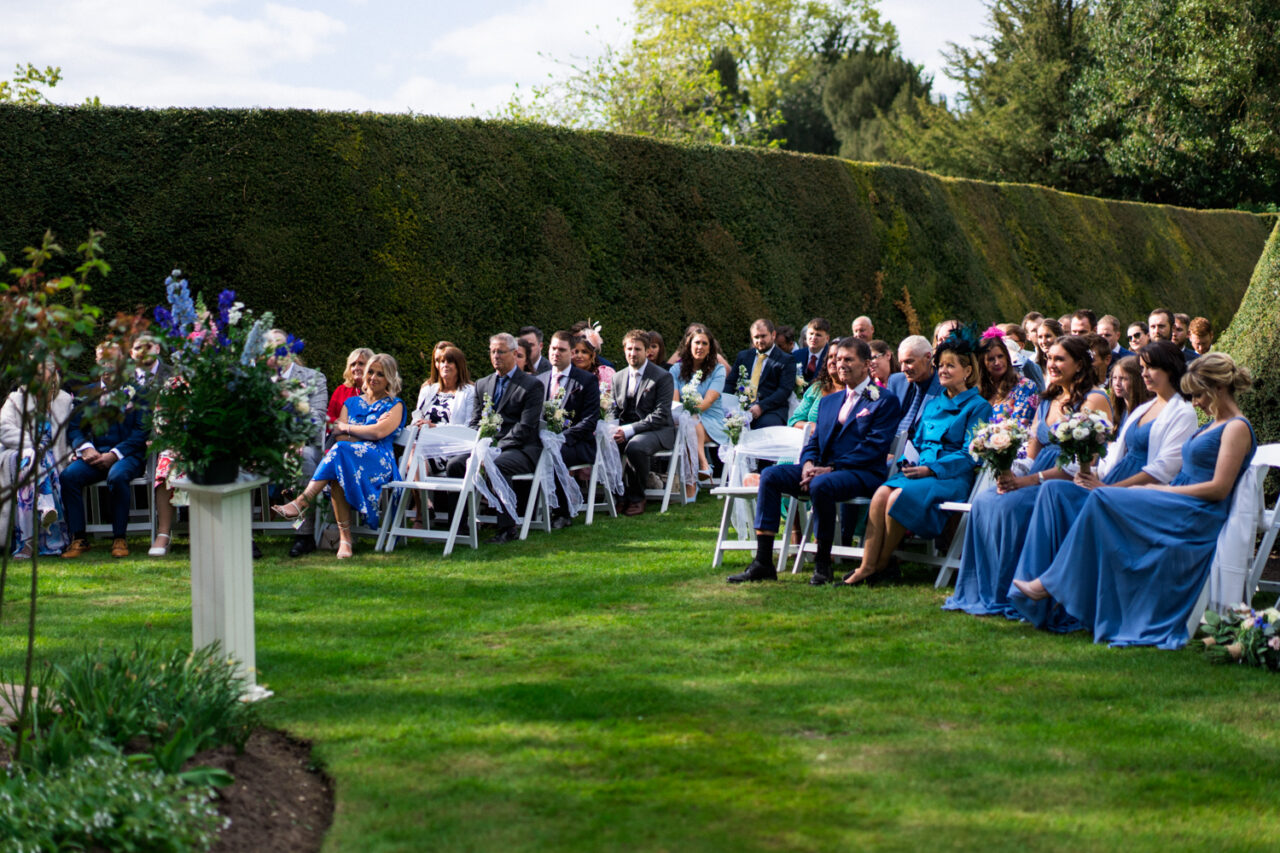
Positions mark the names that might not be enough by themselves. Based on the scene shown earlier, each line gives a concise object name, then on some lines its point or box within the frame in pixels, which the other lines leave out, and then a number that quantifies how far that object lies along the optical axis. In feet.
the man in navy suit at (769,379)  39.91
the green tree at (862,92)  148.15
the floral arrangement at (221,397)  16.49
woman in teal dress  24.84
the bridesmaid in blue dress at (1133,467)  21.57
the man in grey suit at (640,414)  37.29
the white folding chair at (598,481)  35.24
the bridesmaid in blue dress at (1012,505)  22.76
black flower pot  16.51
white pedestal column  16.34
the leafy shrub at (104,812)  11.06
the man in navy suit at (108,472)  30.89
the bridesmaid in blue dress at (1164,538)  20.35
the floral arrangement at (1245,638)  18.51
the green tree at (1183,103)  99.40
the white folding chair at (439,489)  30.32
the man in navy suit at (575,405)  35.17
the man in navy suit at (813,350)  39.40
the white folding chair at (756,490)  26.89
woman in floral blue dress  30.37
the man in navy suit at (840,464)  25.48
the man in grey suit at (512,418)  32.35
